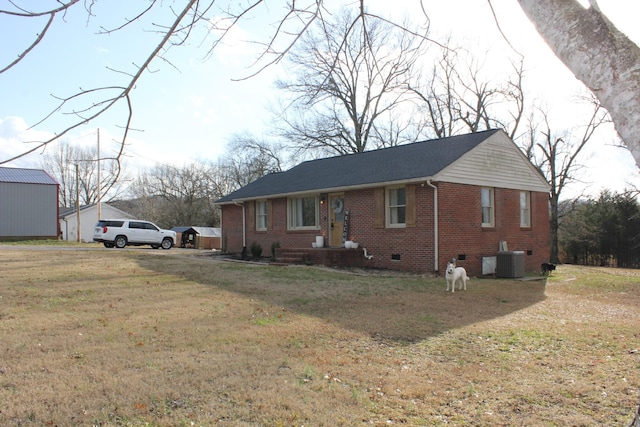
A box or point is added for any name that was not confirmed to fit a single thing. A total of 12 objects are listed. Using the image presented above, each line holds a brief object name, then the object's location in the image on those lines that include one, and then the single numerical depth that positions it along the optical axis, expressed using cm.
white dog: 1144
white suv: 2638
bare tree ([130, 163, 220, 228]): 5119
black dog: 1672
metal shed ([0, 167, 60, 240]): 3331
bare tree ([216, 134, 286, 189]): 4238
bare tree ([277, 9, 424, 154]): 3405
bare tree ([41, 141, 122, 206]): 4840
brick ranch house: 1513
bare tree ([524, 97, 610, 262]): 3136
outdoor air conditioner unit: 1552
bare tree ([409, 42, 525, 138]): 3288
